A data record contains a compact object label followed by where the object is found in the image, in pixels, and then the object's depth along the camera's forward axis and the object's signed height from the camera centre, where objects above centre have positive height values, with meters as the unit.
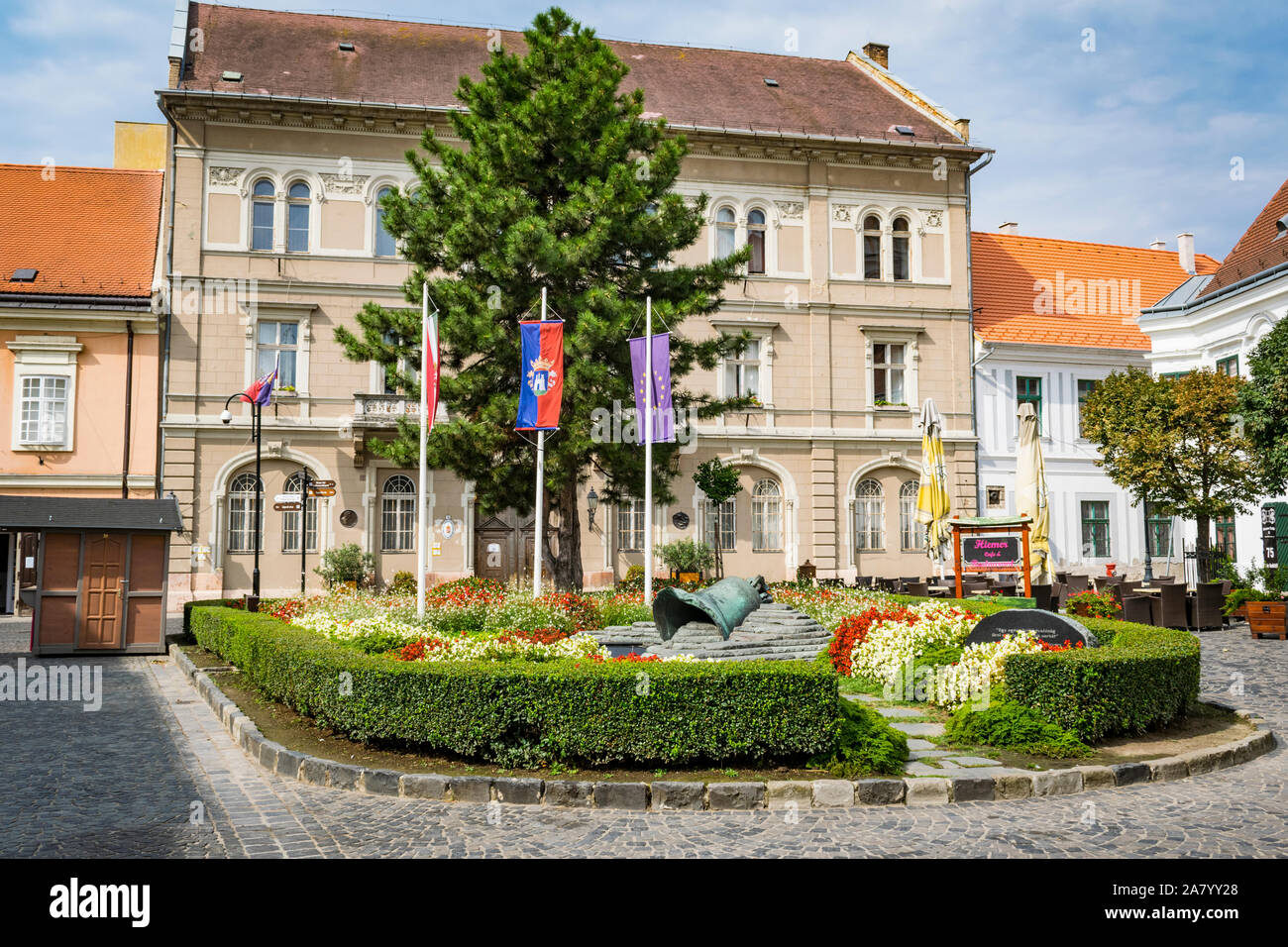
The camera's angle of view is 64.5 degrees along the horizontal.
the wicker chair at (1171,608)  20.02 -1.29
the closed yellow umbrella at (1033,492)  19.88 +1.00
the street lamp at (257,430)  22.93 +2.80
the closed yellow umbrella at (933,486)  21.78 +1.21
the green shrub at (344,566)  27.91 -0.59
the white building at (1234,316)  27.55 +6.53
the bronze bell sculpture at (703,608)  14.61 -0.95
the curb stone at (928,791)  7.88 -1.92
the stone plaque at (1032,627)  11.71 -0.98
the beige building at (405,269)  29.06 +7.83
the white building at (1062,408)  33.50 +4.44
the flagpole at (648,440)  17.62 +1.80
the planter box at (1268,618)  19.19 -1.44
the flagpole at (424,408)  14.34 +1.98
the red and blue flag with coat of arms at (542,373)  17.30 +2.88
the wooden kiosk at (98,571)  18.12 -0.48
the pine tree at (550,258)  19.70 +5.71
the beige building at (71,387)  28.19 +4.40
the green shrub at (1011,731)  8.93 -1.71
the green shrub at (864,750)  8.23 -1.70
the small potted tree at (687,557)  29.06 -0.38
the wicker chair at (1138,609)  19.17 -1.26
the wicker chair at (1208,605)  20.45 -1.27
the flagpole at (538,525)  17.55 +0.33
